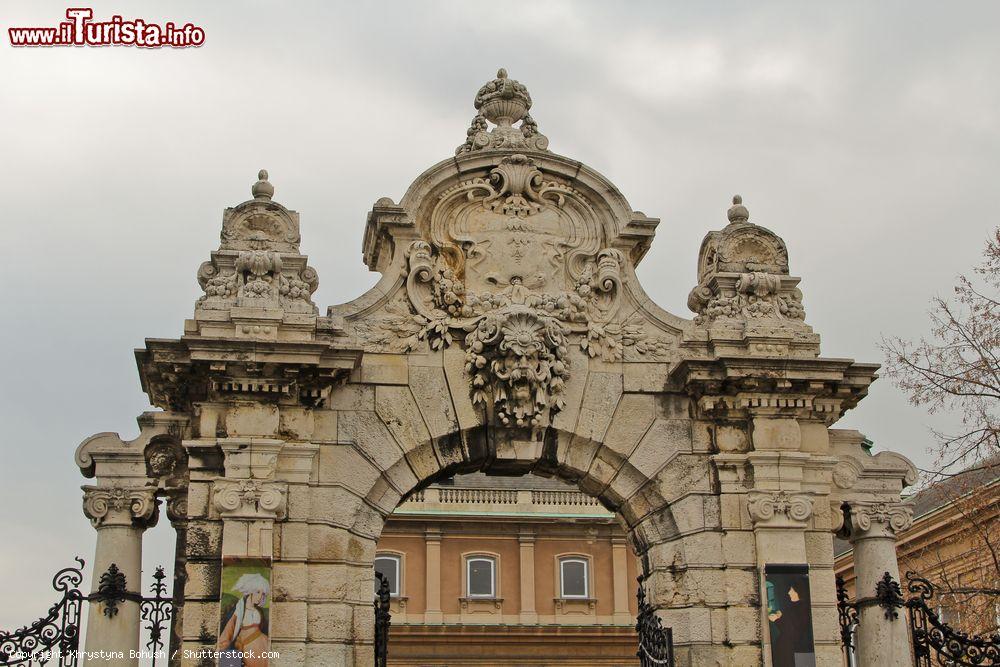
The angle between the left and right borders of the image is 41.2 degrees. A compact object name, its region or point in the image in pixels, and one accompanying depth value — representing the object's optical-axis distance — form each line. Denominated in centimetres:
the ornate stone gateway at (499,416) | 1240
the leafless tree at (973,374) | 1655
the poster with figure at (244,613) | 1170
